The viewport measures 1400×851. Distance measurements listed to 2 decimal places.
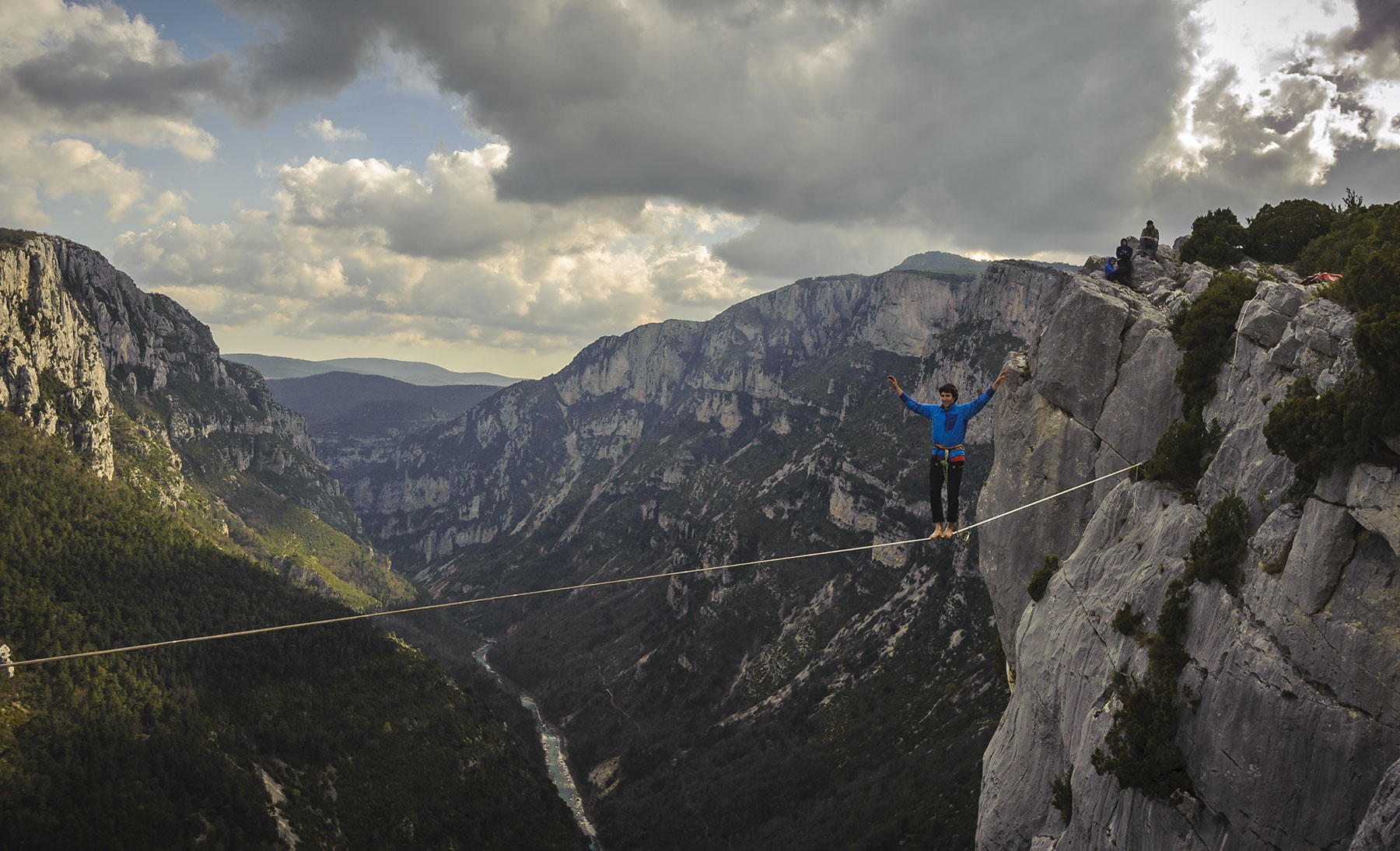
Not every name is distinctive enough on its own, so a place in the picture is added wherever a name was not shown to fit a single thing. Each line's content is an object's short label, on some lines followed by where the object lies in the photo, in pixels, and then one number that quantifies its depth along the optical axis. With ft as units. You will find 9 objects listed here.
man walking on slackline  80.89
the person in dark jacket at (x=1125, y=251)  139.74
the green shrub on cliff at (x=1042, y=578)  109.81
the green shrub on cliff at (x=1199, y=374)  89.25
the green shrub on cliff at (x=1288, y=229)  159.94
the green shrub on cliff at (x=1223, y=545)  72.28
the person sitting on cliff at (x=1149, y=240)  152.25
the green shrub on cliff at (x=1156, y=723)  72.02
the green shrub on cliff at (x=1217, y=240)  163.07
